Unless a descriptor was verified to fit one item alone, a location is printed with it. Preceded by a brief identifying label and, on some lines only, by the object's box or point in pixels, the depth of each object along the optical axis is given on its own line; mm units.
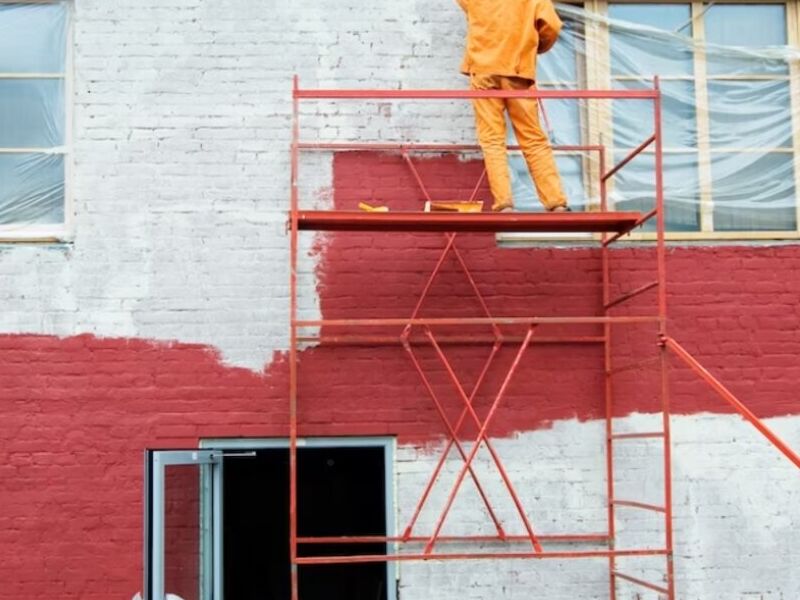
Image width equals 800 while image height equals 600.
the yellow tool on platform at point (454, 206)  6594
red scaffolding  6328
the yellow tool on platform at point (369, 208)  6570
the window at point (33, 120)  7332
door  6098
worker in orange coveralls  6848
